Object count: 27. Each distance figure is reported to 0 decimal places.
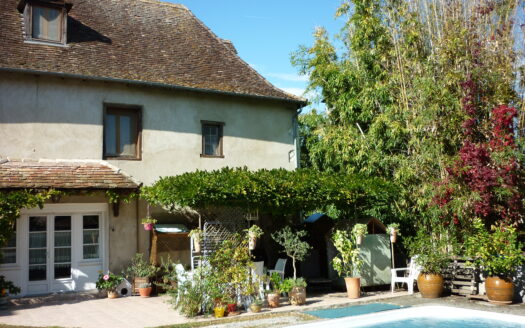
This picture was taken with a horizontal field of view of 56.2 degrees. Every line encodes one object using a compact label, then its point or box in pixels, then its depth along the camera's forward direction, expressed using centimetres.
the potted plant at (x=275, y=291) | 1152
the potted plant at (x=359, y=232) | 1321
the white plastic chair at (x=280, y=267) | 1287
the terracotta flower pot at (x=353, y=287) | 1272
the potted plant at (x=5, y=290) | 1184
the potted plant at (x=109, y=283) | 1310
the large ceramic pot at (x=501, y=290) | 1144
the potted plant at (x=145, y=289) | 1330
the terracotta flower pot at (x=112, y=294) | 1309
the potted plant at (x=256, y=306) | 1089
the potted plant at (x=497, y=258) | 1136
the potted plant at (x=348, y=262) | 1274
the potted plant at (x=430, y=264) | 1253
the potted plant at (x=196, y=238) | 1140
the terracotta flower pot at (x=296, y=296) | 1170
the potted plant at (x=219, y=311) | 1050
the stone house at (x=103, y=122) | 1312
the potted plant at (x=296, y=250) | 1174
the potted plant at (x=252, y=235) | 1170
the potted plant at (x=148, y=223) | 1328
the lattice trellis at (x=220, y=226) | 1165
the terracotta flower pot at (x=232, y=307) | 1073
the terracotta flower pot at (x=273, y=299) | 1151
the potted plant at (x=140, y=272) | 1352
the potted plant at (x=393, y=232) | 1366
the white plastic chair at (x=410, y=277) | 1344
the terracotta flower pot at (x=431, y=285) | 1252
